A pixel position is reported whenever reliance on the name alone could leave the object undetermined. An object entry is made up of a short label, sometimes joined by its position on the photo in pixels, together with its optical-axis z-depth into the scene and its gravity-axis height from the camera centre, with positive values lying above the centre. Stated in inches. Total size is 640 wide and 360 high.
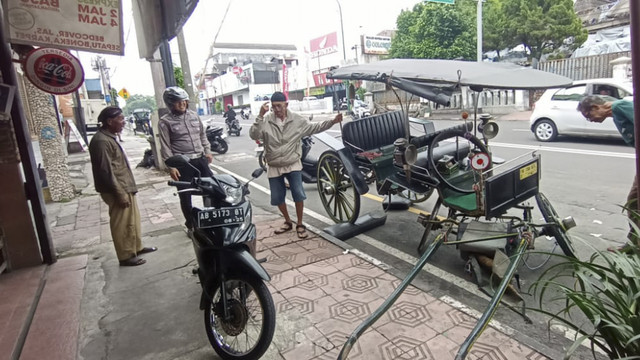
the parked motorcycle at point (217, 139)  480.2 -34.6
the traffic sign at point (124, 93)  953.4 +63.9
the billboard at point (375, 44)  1299.2 +179.7
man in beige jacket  170.6 -14.9
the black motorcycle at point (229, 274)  92.2 -39.8
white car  343.0 -28.5
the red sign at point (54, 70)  153.3 +22.3
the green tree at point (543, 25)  727.1 +110.9
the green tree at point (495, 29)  809.5 +122.9
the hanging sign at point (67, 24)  140.9 +38.6
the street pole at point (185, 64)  383.2 +49.1
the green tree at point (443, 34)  856.9 +129.6
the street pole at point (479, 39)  634.8 +80.7
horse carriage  128.7 -32.6
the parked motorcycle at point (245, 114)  1227.7 -16.8
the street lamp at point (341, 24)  936.5 +182.2
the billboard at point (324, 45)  1424.7 +214.9
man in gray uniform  161.0 -8.7
